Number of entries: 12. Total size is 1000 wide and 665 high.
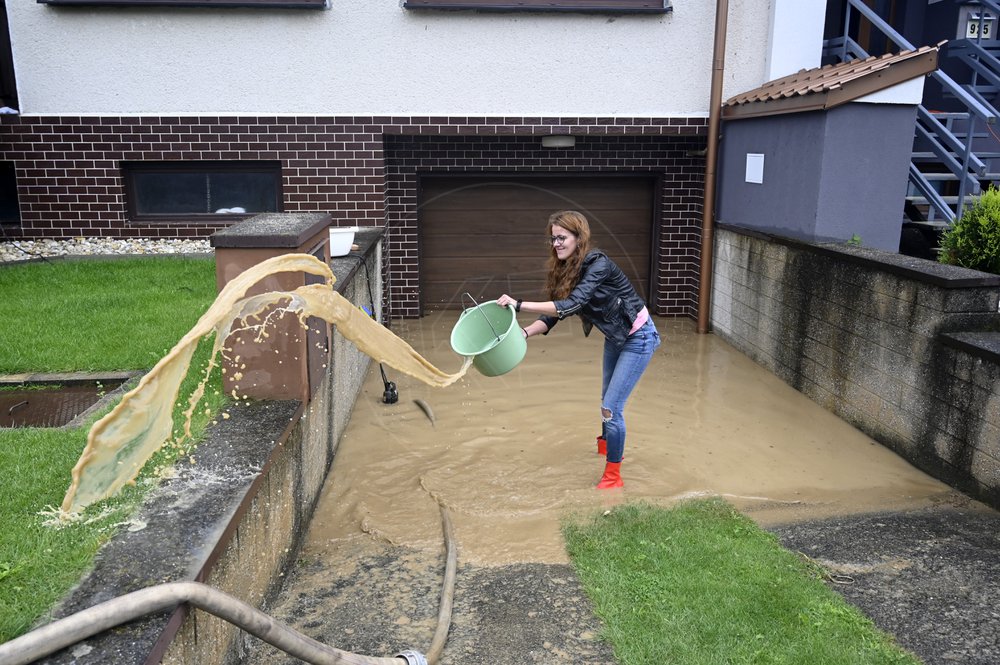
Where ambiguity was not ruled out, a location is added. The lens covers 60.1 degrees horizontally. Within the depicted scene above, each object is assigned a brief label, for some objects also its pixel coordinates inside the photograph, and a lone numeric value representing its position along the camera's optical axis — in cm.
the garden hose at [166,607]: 245
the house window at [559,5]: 967
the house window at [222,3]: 938
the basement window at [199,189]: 1017
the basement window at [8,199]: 1014
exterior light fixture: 1063
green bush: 665
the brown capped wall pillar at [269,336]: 476
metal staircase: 895
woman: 569
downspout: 991
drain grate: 544
